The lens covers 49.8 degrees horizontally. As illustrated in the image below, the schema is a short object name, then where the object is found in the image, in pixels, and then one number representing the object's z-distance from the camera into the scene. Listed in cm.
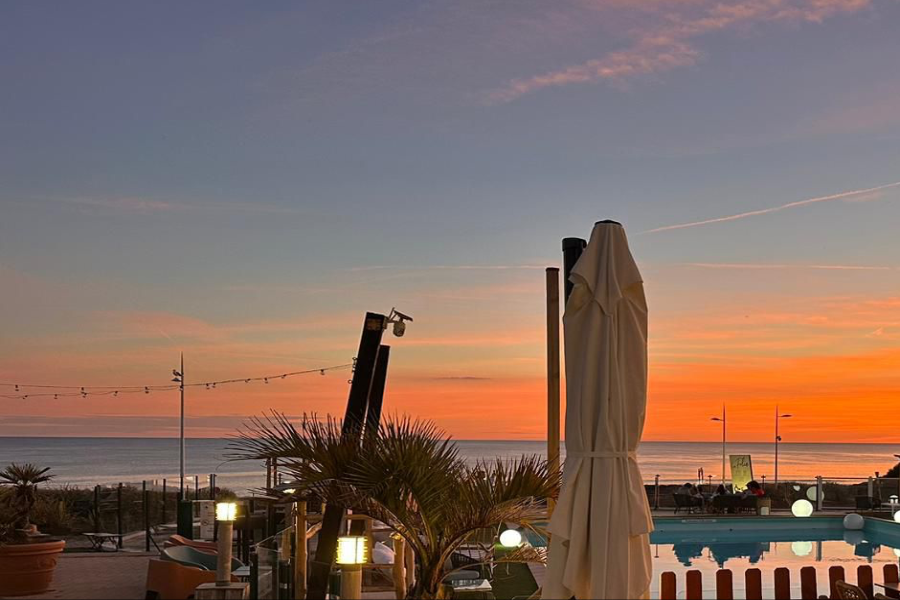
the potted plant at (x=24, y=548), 911
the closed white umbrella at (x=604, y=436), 453
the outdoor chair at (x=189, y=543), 1006
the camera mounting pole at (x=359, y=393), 846
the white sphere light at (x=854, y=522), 1908
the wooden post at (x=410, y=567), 733
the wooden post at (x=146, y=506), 1343
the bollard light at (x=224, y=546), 725
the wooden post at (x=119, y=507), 1349
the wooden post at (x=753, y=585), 695
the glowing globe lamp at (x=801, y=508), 1975
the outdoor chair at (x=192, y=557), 901
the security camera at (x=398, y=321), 1125
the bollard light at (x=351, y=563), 554
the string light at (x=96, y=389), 2941
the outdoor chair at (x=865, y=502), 2031
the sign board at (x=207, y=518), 1251
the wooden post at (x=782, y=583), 715
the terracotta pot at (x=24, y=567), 909
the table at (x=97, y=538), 1296
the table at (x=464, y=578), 800
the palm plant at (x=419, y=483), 597
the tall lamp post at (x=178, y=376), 2550
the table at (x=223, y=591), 723
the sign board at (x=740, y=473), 2298
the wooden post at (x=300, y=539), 758
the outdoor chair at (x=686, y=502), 2050
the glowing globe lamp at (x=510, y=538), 859
